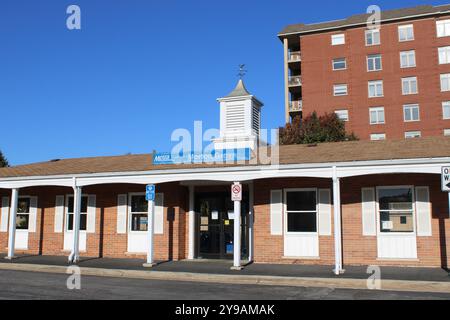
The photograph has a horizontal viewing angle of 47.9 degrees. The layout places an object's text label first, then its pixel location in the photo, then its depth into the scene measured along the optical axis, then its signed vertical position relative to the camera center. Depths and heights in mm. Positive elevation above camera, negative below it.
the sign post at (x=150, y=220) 16750 +192
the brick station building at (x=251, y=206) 15500 +719
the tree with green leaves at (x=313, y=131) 40969 +7959
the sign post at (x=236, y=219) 15491 +228
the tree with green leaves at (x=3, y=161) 54597 +7050
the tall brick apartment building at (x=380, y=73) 48000 +15150
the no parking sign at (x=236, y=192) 15469 +1043
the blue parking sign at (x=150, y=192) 16750 +1109
